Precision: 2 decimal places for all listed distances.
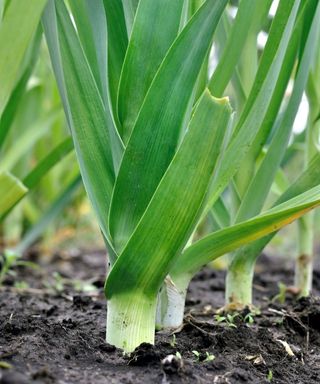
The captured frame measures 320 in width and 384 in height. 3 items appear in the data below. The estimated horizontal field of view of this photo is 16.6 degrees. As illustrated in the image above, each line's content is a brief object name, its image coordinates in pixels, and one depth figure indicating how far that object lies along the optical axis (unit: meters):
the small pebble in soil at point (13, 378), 0.73
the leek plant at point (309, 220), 1.09
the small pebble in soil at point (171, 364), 0.80
